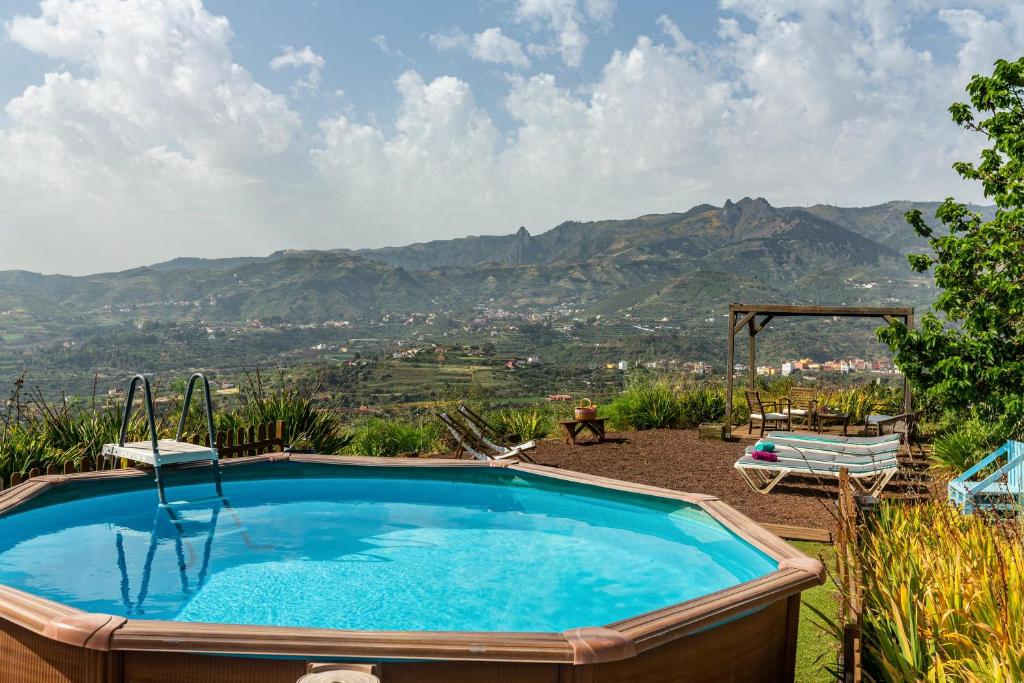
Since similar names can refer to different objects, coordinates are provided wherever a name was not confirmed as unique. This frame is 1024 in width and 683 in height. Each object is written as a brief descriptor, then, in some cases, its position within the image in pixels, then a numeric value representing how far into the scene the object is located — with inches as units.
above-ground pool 108.2
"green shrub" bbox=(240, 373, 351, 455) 379.9
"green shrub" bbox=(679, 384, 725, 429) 524.7
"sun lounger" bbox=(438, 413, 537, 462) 373.4
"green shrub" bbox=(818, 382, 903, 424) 526.6
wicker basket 452.4
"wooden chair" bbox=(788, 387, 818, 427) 480.7
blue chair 235.3
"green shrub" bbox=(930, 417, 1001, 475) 332.8
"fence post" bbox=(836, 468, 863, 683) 119.0
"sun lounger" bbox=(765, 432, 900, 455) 323.3
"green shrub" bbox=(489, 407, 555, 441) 470.9
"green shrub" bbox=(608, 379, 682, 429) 517.0
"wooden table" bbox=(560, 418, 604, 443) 450.9
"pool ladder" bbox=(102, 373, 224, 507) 248.8
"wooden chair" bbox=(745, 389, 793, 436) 468.1
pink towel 318.7
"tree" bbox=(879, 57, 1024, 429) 328.2
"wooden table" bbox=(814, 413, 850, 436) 453.7
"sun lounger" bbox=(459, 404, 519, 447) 406.0
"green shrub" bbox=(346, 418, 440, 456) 404.8
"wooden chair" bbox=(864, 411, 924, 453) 444.0
